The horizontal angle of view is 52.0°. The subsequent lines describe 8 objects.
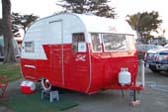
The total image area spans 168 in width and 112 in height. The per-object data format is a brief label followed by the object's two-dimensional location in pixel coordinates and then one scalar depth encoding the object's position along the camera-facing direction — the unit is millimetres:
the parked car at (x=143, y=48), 14078
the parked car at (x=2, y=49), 14442
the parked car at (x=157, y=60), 7350
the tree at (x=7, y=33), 12249
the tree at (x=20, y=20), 32059
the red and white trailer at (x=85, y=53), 4497
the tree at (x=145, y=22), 34766
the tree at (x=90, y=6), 28336
